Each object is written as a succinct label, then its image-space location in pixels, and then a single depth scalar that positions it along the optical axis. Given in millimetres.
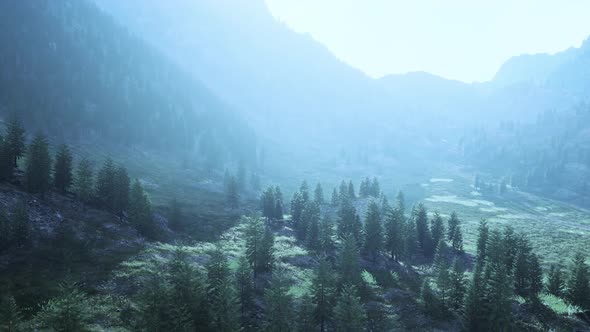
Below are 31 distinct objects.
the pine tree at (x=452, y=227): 87125
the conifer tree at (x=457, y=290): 49344
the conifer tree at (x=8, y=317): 24219
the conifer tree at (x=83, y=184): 61688
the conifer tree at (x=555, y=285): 54759
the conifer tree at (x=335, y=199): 121438
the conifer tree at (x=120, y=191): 64688
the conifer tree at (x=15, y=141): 59588
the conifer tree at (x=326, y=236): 71688
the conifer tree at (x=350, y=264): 53906
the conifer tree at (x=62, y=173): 61969
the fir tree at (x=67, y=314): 23969
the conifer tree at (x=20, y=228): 42812
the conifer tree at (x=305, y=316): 37812
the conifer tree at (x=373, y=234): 74062
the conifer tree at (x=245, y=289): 42062
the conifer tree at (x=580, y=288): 48312
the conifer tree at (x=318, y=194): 118988
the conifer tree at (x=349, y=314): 35031
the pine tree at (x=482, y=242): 73625
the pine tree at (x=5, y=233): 41219
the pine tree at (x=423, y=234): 85312
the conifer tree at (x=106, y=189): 64812
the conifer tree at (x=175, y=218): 72312
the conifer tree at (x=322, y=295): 41156
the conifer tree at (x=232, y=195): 103519
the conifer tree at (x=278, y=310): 33688
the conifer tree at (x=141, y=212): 61594
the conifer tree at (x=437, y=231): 85875
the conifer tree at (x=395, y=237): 75688
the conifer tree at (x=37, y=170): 54856
